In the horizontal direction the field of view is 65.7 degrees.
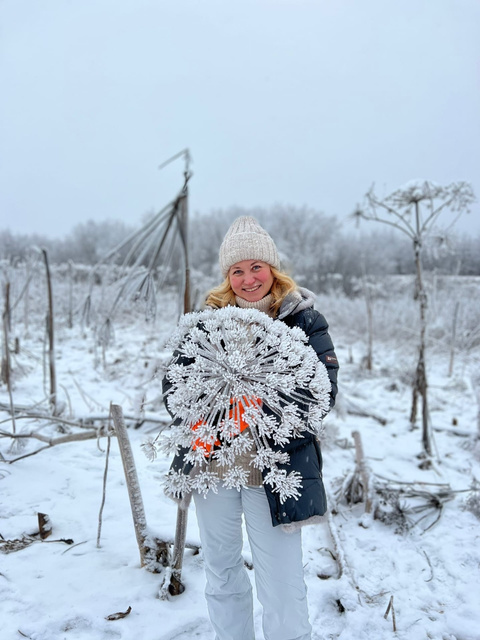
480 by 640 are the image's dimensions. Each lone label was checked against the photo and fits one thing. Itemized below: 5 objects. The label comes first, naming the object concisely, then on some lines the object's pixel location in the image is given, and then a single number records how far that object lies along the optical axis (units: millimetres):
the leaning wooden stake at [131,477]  1889
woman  1397
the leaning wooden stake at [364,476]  2992
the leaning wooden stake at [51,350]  3758
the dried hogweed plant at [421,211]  4133
